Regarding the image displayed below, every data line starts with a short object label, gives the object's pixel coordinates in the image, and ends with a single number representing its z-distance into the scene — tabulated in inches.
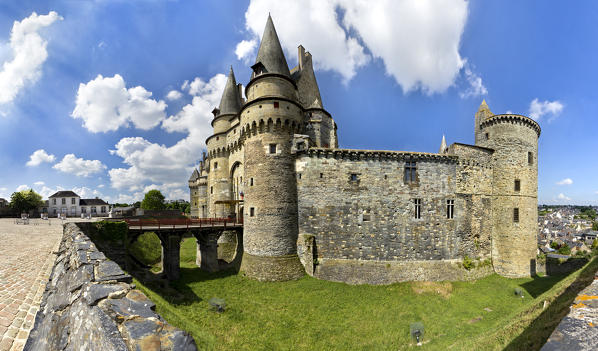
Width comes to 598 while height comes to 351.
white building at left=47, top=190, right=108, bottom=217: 2064.5
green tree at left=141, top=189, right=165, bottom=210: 2373.3
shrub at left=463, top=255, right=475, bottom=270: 748.6
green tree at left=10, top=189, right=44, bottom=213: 1645.9
